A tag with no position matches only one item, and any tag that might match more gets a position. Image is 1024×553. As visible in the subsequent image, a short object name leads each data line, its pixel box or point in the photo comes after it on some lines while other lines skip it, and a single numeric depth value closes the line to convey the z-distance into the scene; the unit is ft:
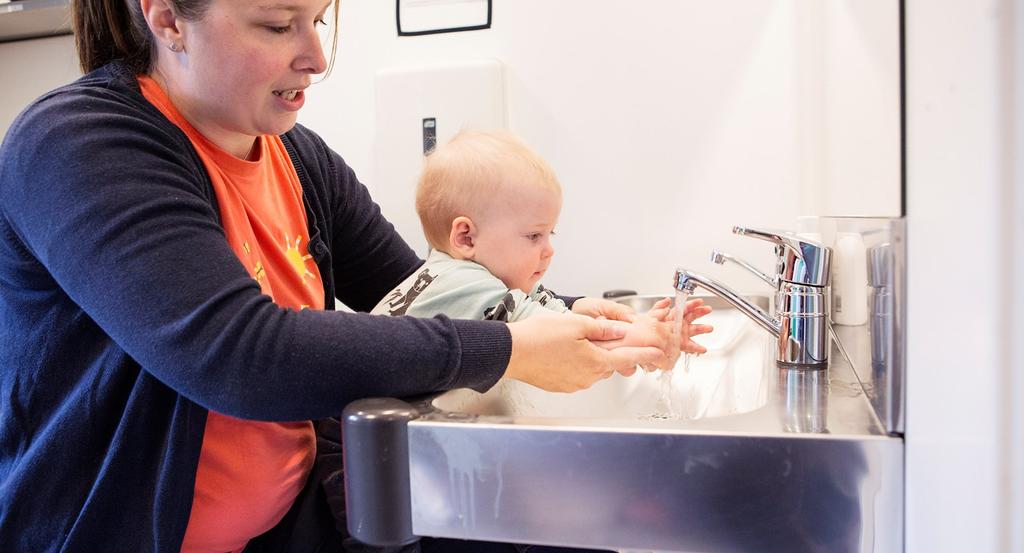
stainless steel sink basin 1.95
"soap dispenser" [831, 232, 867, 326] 3.18
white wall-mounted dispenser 5.52
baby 3.54
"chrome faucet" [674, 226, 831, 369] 3.07
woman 2.33
